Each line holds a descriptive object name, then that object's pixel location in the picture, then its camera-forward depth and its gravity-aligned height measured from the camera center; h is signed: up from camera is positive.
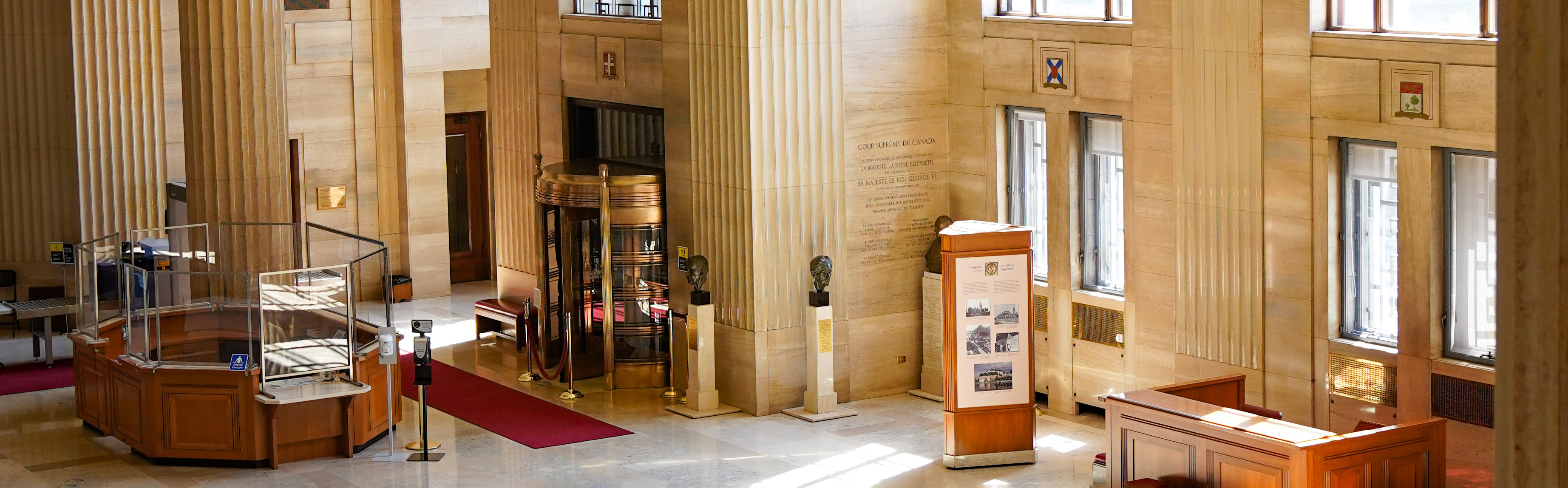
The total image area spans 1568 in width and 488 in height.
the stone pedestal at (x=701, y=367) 13.77 -1.71
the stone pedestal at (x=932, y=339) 14.30 -1.58
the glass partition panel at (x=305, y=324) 11.81 -1.10
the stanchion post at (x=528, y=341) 15.08 -1.62
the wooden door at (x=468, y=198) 20.81 -0.34
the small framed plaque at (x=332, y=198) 19.42 -0.27
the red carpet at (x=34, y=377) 15.02 -1.87
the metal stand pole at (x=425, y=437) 12.07 -1.99
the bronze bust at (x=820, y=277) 13.42 -0.94
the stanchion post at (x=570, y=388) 14.37 -1.96
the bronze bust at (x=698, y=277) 13.69 -0.93
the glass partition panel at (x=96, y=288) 13.10 -0.93
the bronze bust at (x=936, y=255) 14.28 -0.83
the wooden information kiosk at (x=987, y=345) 11.68 -1.34
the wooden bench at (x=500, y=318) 16.78 -1.54
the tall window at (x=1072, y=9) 12.80 +1.24
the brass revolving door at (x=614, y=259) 14.59 -0.83
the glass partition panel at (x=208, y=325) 12.14 -1.17
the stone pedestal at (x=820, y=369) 13.55 -1.73
